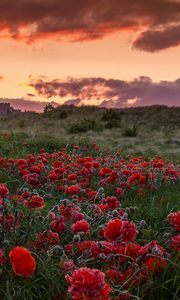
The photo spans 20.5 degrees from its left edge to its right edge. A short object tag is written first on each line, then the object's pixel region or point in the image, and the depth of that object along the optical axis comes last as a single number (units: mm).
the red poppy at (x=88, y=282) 2250
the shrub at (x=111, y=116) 33781
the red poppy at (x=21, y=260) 2582
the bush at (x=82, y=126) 30594
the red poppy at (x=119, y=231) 3131
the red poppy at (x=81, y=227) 3594
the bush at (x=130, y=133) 29125
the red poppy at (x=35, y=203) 4239
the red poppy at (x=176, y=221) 3903
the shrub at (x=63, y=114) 36859
